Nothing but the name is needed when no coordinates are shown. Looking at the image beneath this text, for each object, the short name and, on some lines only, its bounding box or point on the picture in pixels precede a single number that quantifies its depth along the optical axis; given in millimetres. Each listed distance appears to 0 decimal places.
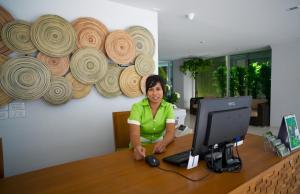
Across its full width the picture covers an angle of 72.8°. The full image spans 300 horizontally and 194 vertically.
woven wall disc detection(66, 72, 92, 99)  2340
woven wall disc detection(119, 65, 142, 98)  2771
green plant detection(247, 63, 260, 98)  6613
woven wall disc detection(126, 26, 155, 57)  2849
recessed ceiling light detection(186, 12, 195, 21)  3180
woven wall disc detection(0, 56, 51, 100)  1938
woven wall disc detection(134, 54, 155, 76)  2887
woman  1735
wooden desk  1012
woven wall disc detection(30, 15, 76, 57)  2096
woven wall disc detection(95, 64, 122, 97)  2600
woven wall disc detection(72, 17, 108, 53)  2381
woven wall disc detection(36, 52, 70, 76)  2145
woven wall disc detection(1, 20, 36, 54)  1929
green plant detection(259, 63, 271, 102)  6336
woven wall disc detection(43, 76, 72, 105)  2188
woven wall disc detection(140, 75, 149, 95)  2962
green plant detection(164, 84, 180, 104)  4039
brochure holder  1547
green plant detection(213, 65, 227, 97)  7820
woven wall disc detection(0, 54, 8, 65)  1911
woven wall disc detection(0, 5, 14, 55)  1915
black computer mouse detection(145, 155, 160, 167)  1276
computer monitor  1118
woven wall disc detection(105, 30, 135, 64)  2604
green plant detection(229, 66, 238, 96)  7225
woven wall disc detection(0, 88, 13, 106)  1927
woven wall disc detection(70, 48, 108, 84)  2359
